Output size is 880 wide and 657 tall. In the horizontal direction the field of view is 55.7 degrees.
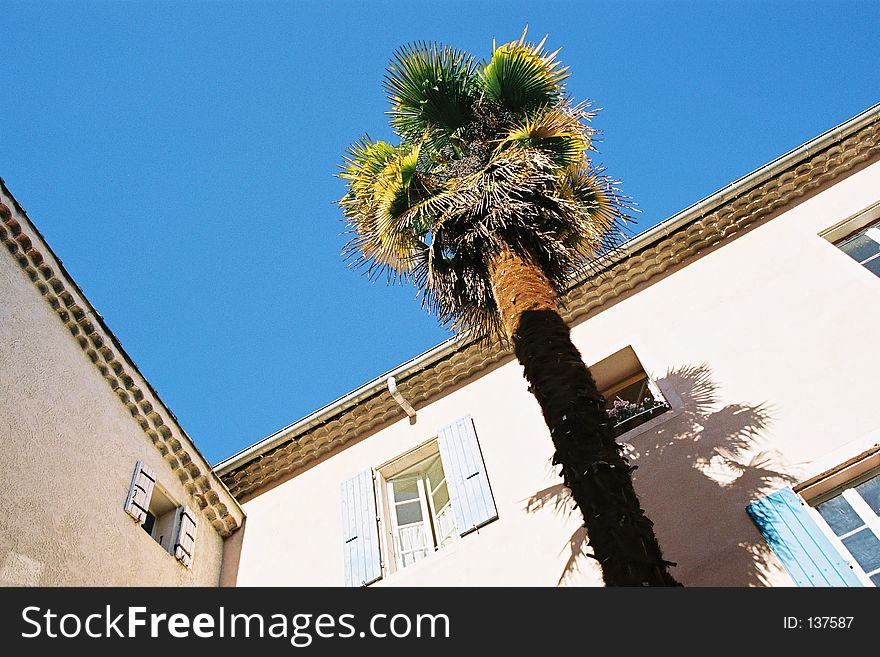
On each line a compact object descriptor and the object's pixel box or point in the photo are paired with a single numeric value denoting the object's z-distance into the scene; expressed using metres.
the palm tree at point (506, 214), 5.64
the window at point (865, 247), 9.48
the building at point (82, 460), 7.98
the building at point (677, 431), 7.39
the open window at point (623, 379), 10.13
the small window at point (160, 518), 10.08
